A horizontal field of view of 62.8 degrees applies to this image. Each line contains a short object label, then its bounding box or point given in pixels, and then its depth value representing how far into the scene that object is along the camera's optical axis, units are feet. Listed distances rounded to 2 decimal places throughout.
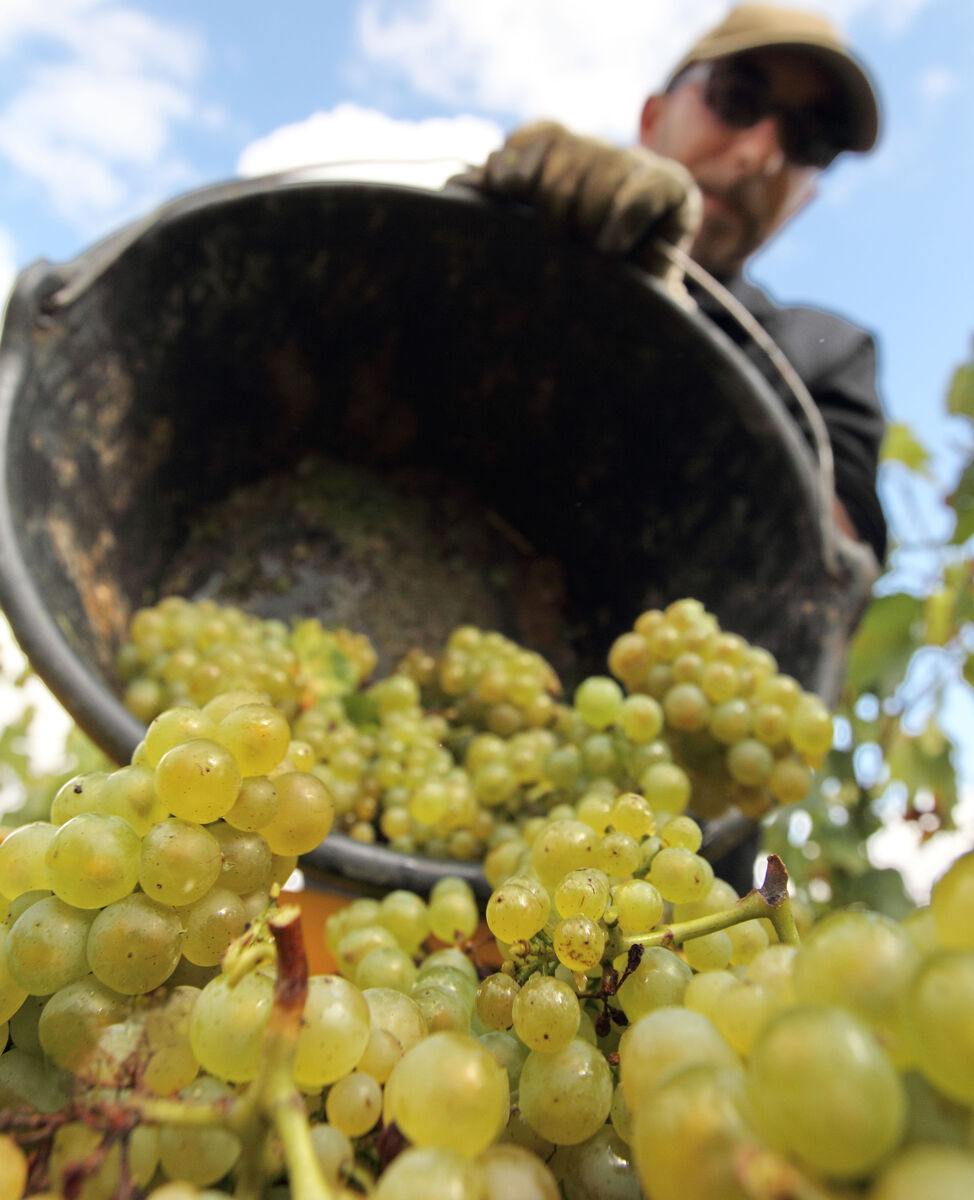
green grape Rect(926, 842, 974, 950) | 0.58
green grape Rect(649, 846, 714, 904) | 1.03
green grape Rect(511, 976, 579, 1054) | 0.83
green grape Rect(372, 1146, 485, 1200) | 0.56
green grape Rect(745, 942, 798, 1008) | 0.67
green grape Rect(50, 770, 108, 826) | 0.92
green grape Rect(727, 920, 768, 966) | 0.98
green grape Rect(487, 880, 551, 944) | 0.92
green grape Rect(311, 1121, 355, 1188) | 0.67
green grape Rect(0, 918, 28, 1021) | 0.82
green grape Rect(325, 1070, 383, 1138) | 0.74
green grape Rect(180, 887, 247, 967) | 0.84
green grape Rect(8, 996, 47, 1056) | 0.85
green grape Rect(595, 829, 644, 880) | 1.05
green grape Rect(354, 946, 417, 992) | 1.14
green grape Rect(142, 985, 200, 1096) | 0.73
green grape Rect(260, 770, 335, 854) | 0.92
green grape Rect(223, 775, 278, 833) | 0.89
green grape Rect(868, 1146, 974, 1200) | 0.46
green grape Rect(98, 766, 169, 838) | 0.89
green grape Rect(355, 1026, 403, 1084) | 0.79
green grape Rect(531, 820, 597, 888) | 1.04
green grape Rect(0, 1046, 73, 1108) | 0.79
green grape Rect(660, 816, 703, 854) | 1.14
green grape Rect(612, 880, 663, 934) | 0.95
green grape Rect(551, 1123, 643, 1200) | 0.79
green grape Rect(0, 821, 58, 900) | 0.89
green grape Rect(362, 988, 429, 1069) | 0.83
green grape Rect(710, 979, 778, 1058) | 0.65
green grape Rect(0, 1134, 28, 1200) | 0.64
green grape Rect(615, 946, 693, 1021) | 0.87
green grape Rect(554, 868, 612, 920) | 0.91
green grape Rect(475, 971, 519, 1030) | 0.93
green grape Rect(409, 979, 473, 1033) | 0.93
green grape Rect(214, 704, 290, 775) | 0.89
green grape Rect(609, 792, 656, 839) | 1.16
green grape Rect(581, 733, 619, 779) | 1.97
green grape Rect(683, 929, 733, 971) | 0.96
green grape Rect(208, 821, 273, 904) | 0.89
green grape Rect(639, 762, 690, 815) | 1.68
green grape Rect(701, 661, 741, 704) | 2.07
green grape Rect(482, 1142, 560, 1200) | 0.64
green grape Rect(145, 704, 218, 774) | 0.92
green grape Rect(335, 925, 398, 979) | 1.32
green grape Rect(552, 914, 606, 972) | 0.88
